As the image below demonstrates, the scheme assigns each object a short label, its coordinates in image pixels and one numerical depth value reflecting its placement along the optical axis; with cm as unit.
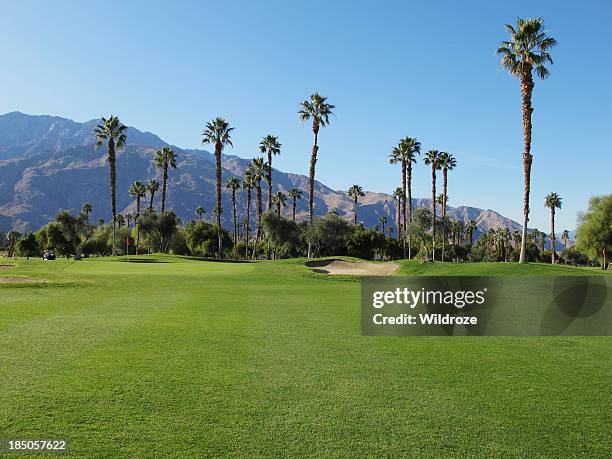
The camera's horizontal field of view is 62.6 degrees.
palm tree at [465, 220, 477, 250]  18100
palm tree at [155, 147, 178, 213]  9437
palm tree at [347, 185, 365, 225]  13262
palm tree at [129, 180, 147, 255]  11597
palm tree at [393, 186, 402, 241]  9574
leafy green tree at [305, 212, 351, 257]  8456
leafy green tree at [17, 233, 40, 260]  11962
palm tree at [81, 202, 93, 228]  15012
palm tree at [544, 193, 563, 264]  13249
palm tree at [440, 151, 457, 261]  8744
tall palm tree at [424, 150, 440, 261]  8652
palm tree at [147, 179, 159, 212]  11646
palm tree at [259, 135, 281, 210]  8751
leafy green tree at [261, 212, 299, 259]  8606
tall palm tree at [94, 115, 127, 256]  6906
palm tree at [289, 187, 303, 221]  12431
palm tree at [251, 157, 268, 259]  9200
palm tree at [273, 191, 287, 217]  12394
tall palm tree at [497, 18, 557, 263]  3984
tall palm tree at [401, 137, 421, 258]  8538
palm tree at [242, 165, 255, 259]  9788
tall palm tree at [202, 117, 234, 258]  7822
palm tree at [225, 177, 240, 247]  11425
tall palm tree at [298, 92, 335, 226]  7069
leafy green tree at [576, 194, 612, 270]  6962
